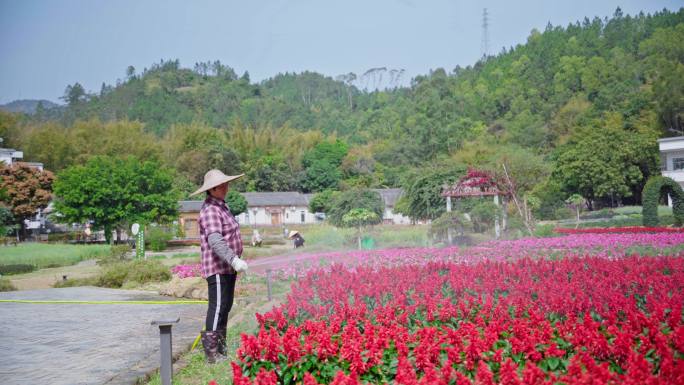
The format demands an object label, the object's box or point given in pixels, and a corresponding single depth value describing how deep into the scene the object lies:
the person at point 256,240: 33.68
